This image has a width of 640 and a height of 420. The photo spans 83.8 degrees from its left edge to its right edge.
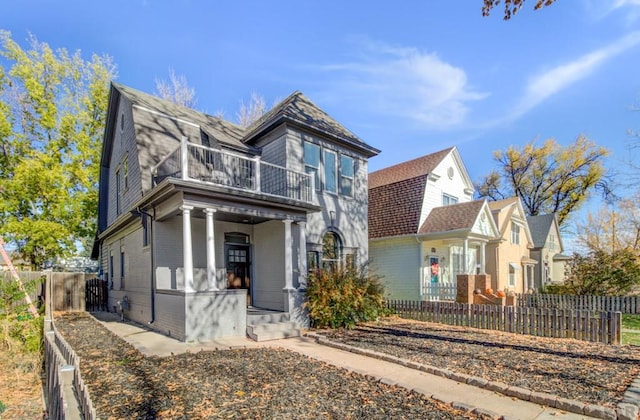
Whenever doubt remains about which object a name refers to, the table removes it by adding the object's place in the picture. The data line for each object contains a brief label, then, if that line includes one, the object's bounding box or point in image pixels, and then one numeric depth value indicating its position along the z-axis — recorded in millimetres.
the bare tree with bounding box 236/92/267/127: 29625
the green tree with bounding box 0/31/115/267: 19516
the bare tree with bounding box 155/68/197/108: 27938
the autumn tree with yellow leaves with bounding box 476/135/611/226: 33406
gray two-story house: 9156
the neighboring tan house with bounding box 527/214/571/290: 26797
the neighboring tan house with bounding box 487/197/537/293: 19984
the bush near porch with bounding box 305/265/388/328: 10617
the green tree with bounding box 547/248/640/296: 16016
